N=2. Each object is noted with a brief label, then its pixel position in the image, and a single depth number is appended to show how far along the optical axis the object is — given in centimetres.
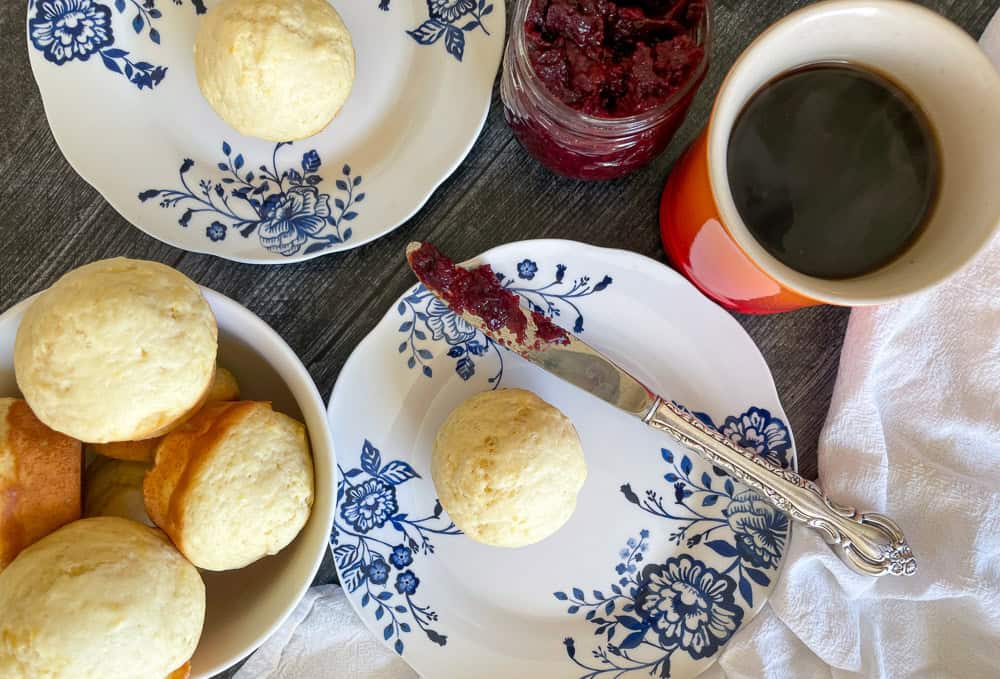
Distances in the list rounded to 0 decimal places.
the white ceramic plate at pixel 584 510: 62
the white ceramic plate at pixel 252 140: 61
